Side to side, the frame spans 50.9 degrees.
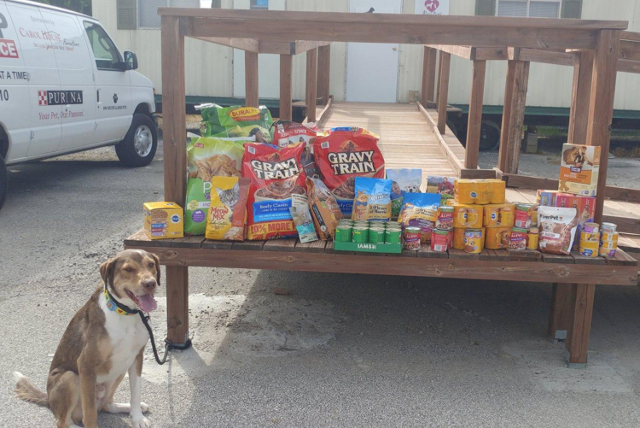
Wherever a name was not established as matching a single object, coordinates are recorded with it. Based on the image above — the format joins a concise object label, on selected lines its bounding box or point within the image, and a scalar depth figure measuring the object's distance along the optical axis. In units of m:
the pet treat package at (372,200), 4.04
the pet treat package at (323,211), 3.98
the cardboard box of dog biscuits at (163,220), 3.91
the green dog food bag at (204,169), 4.01
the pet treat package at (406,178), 4.35
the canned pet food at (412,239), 3.86
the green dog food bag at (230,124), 4.65
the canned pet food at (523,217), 3.85
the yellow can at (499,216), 3.86
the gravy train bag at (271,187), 3.97
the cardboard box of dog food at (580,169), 3.87
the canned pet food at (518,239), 3.84
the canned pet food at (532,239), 3.85
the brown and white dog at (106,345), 2.99
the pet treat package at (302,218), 3.96
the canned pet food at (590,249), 3.78
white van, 7.29
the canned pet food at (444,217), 3.82
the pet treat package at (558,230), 3.81
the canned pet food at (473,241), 3.81
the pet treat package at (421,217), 3.95
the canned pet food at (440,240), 3.82
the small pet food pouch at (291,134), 4.51
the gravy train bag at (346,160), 4.25
